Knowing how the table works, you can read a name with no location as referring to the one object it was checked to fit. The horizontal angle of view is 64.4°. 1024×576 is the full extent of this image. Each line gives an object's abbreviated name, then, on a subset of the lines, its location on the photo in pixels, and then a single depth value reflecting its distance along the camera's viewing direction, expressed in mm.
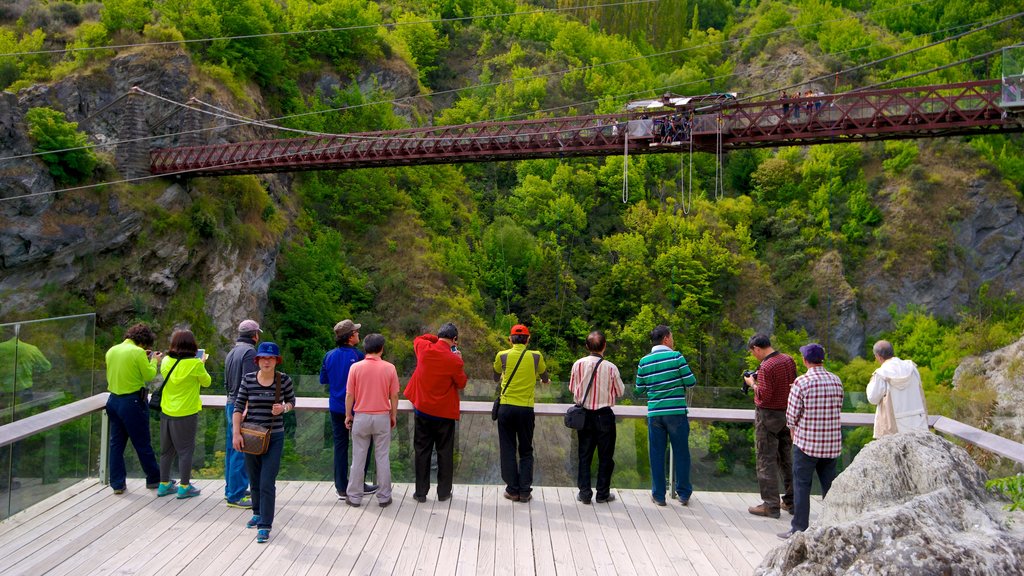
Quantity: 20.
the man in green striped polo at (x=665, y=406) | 6309
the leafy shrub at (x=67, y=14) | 27938
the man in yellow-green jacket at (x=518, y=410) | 6316
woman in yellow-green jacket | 6273
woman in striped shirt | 5449
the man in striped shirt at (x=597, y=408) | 6344
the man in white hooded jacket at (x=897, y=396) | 5875
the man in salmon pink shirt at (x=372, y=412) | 6020
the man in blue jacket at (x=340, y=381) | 6302
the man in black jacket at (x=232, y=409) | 6043
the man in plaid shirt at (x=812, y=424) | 5539
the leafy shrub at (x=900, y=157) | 42844
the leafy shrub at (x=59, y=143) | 21766
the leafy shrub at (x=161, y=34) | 27672
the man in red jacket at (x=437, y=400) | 6246
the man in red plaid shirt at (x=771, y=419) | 6121
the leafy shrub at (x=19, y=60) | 24969
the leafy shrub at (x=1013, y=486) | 3555
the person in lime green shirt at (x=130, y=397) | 6281
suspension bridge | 22141
